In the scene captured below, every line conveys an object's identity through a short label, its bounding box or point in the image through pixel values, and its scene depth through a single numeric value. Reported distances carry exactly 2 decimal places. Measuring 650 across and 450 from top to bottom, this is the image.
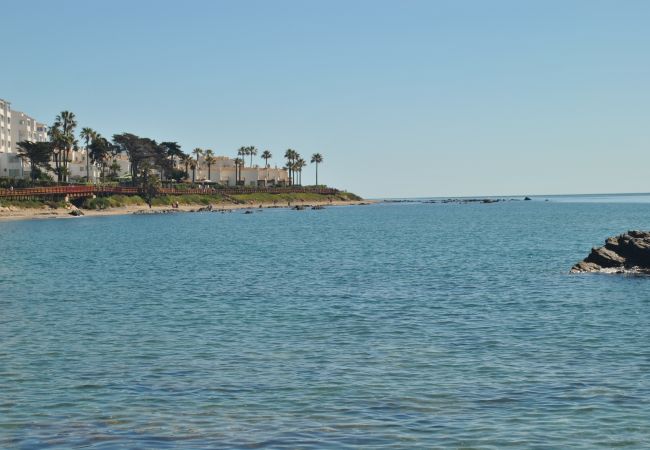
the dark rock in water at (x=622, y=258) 51.47
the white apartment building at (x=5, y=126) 176.75
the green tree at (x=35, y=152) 169.38
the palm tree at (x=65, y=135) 173.25
